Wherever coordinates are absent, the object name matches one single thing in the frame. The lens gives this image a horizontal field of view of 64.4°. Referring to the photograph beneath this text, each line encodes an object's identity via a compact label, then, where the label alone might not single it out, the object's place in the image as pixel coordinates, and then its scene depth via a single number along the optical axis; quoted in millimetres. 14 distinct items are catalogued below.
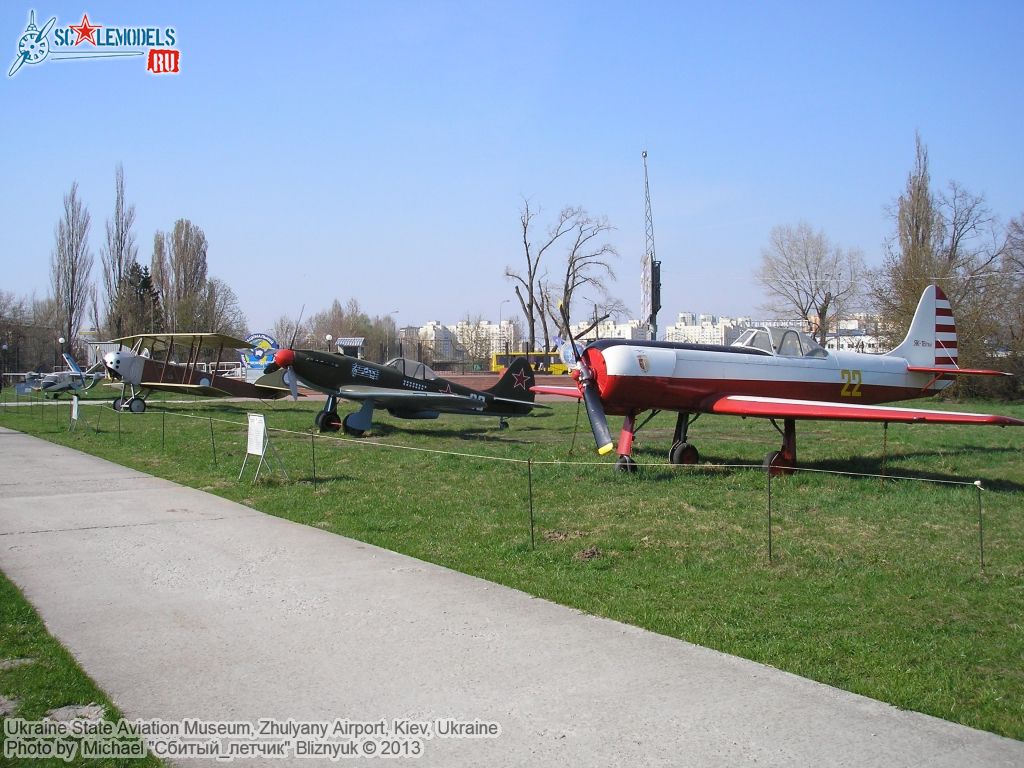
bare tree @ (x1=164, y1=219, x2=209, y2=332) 62750
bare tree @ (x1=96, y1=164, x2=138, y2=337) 58438
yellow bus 61844
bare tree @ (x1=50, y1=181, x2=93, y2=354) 62000
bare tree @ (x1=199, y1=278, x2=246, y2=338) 62125
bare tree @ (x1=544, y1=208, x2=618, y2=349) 70500
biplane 30969
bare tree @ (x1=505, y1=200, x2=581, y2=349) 70925
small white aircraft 39656
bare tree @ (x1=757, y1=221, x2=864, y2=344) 60719
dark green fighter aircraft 22156
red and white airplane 13570
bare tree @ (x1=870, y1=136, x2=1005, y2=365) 38812
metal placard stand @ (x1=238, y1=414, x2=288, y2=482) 12859
